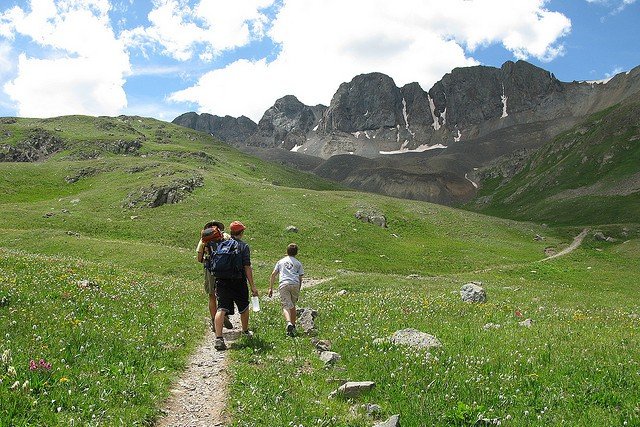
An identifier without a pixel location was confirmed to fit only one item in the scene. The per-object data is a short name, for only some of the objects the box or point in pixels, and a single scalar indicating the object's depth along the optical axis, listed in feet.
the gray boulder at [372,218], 217.15
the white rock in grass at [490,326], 49.88
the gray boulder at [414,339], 40.01
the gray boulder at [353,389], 30.42
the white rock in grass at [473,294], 77.15
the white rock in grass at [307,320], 50.26
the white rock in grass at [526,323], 51.73
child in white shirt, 51.83
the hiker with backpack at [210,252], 52.95
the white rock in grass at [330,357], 38.17
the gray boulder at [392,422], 24.50
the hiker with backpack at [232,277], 46.19
